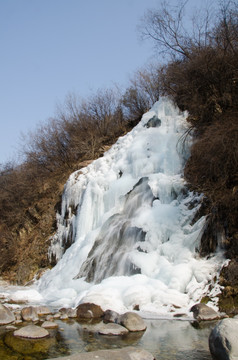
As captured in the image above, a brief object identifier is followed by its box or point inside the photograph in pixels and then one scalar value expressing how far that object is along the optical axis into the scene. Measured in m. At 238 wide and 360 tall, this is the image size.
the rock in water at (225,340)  3.84
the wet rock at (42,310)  6.73
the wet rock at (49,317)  6.19
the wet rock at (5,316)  5.90
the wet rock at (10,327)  5.50
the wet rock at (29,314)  6.16
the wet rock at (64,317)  6.33
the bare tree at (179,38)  13.09
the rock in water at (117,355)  3.82
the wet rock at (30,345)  4.30
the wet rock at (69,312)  6.50
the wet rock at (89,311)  6.40
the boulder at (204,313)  5.96
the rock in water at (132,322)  5.38
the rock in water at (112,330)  5.15
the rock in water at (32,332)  4.94
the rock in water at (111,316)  5.95
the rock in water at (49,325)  5.60
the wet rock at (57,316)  6.43
